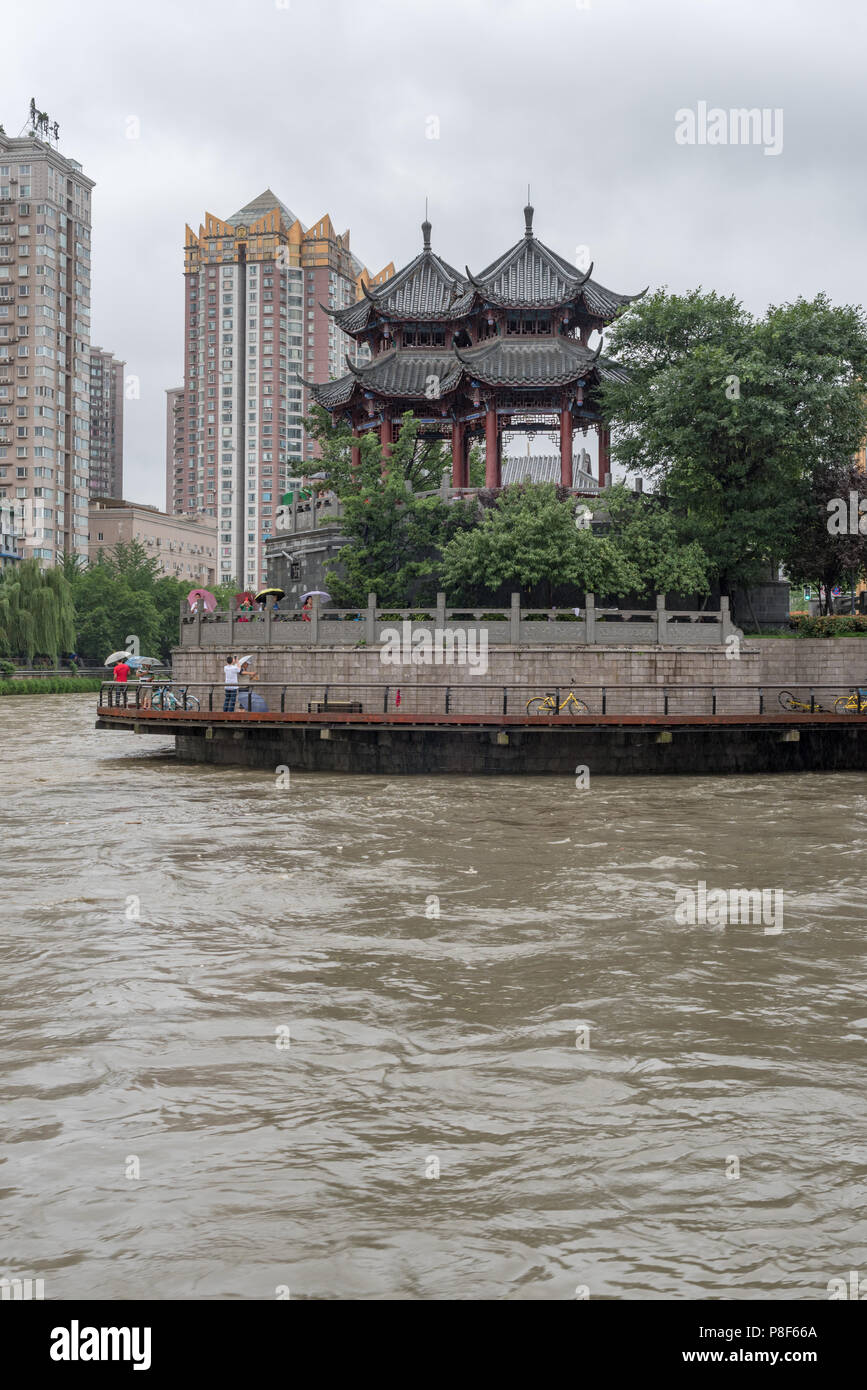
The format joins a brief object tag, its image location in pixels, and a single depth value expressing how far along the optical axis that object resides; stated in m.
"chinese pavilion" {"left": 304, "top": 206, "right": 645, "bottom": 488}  34.72
